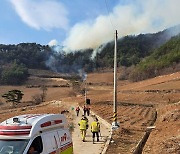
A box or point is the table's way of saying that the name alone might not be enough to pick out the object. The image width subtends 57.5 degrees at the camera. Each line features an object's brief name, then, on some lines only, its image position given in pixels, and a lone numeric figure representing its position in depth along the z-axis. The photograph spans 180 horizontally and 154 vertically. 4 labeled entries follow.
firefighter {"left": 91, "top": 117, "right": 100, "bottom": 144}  9.42
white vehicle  4.41
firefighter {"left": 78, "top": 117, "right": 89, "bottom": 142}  9.54
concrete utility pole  11.92
